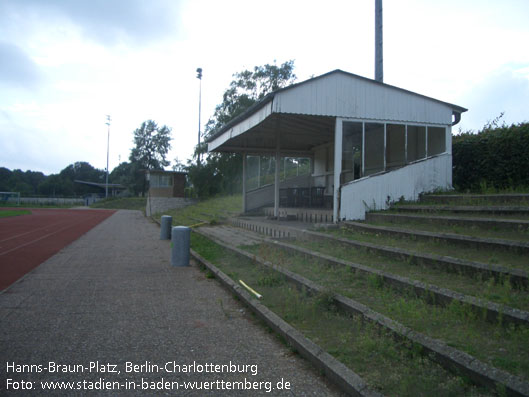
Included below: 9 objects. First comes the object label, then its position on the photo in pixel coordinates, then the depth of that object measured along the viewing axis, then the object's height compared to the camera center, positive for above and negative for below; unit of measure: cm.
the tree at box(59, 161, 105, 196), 10496 +674
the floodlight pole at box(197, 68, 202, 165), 3591 +1062
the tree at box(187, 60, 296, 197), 3491 +827
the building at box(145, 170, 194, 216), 3569 +127
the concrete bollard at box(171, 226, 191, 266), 923 -118
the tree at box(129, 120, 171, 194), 7850 +1065
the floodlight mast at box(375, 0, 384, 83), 1521 +626
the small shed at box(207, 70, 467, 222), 1052 +232
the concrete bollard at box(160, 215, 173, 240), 1516 -119
